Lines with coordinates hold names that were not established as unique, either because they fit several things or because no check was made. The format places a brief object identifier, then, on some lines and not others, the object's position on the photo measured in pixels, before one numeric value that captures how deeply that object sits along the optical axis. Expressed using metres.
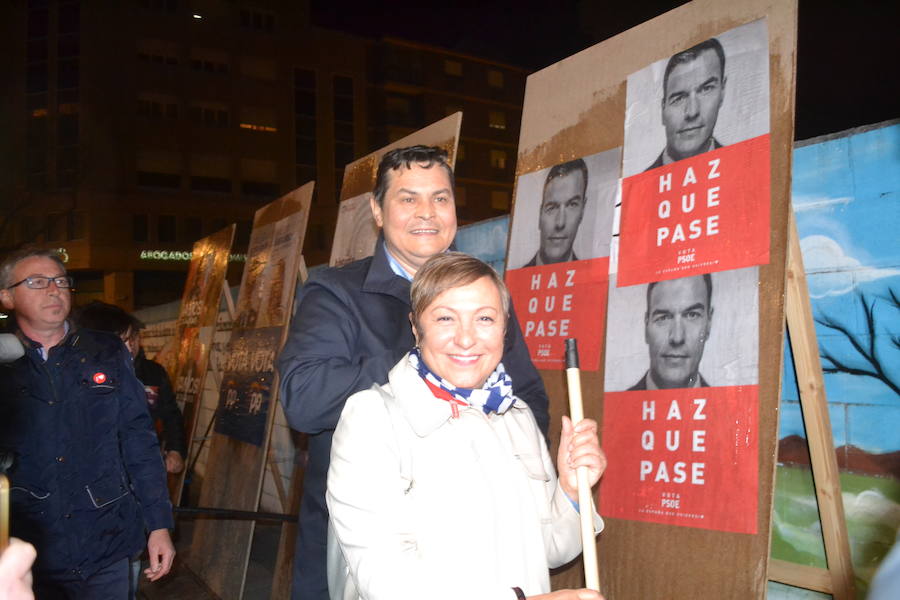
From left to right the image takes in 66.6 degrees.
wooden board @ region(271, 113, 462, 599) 3.53
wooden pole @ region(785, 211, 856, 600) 1.94
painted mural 2.19
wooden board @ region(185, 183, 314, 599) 4.41
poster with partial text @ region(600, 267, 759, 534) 1.84
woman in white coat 1.27
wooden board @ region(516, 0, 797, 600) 1.78
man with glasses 2.35
